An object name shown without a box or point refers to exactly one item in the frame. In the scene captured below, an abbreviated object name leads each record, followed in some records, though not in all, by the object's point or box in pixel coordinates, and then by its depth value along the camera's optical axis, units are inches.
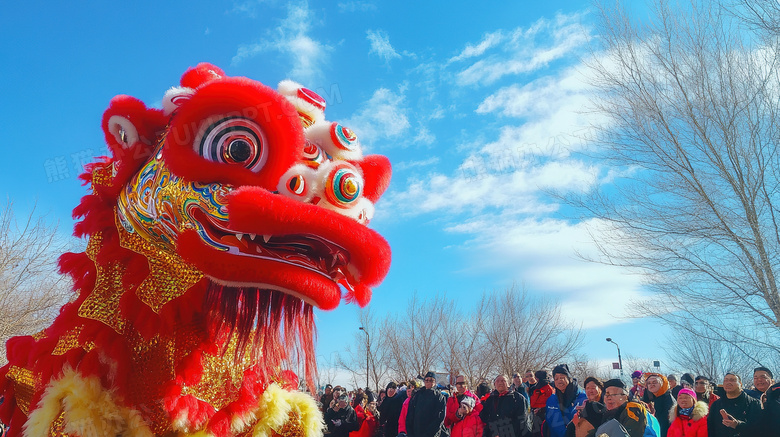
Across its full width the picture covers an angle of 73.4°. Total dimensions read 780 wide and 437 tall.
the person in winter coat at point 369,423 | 333.0
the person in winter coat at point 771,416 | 191.8
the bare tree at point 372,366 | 1071.0
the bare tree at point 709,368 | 1033.8
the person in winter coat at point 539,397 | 271.0
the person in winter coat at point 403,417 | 290.9
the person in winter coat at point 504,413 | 255.4
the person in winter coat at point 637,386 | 315.9
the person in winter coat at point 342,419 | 308.7
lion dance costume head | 71.0
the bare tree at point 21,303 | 518.6
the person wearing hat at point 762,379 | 216.7
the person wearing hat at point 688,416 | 210.2
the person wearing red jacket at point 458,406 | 288.7
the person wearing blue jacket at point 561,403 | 243.8
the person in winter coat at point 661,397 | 239.4
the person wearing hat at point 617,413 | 176.1
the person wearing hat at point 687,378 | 318.4
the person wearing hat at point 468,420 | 277.9
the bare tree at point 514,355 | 981.2
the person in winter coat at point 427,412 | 269.7
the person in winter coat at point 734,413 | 196.5
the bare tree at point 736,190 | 322.0
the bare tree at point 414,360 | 1069.1
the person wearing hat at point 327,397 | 387.2
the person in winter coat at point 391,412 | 335.0
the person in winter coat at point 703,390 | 239.9
